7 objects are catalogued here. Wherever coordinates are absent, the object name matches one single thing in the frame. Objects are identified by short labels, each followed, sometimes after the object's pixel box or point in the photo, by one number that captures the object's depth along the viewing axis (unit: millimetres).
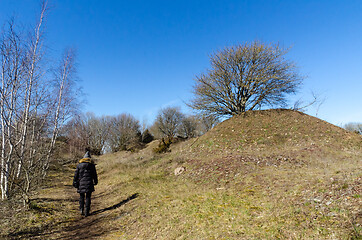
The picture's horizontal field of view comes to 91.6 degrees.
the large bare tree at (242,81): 15398
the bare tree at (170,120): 46062
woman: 5986
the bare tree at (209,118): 17375
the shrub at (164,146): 17297
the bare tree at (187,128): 46625
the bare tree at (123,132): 38869
